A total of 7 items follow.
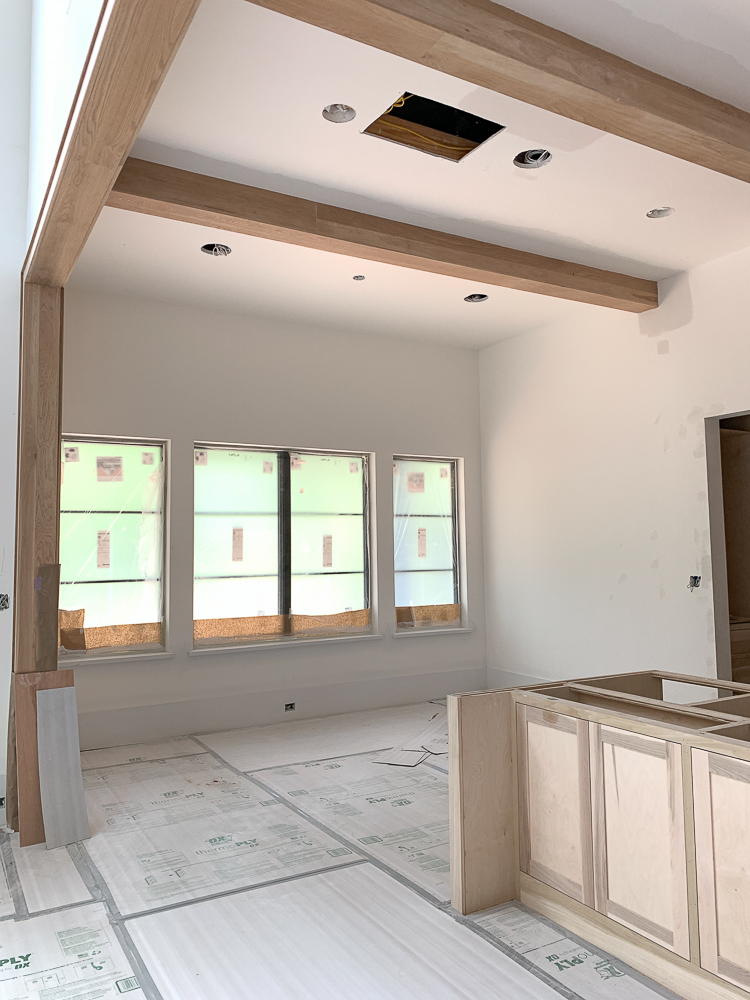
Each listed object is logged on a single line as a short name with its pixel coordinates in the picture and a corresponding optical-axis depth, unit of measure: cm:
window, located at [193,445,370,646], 591
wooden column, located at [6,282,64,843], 384
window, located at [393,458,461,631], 683
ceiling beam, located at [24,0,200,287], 194
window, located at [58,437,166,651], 536
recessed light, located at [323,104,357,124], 328
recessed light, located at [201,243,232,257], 473
